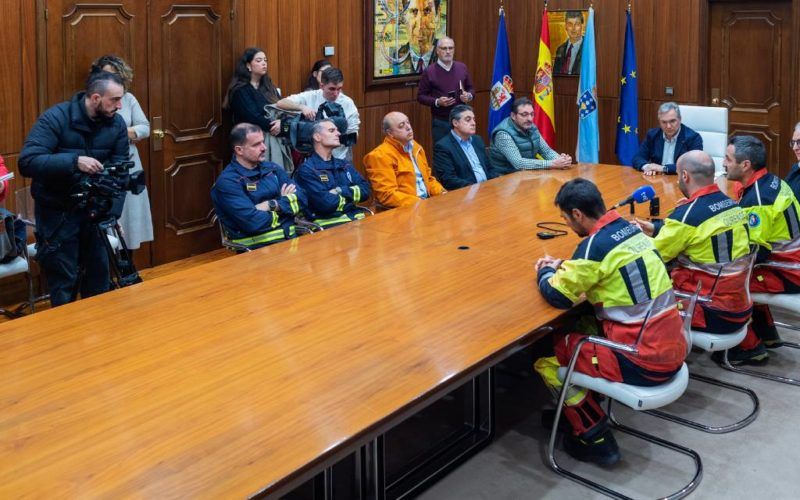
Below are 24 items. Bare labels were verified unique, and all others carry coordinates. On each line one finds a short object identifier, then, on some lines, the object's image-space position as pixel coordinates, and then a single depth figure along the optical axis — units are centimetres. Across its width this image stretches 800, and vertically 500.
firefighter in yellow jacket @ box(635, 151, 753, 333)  444
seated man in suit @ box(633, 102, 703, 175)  682
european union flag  904
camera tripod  523
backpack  545
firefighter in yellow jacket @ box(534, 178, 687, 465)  370
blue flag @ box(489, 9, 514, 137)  942
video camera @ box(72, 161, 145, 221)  494
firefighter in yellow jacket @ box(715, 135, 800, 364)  495
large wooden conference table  255
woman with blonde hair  629
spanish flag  932
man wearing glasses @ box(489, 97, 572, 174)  703
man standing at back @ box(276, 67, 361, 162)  724
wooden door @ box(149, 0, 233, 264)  706
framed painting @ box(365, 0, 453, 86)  889
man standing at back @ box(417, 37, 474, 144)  848
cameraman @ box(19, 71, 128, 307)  494
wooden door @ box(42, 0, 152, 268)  629
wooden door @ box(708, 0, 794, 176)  863
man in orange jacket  623
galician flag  917
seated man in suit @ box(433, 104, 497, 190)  668
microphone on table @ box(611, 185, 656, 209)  487
